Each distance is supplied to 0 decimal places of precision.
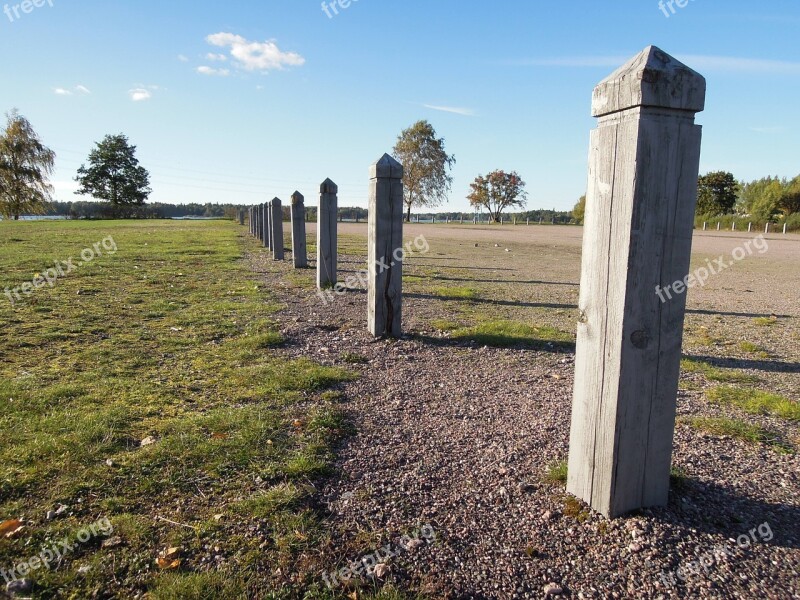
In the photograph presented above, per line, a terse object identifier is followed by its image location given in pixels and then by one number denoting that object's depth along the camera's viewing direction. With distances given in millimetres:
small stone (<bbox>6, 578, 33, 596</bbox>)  1932
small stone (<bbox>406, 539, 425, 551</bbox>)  2247
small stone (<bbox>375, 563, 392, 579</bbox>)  2086
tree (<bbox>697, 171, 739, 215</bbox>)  62459
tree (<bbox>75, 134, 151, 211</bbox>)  74438
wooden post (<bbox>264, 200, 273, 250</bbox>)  16981
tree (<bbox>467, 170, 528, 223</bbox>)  88188
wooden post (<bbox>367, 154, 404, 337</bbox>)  5941
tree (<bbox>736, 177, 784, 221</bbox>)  54219
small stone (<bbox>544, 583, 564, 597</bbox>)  1992
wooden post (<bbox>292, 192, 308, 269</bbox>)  12547
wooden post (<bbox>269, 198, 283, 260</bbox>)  14734
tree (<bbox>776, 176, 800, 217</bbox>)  55625
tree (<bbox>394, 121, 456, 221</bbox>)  72438
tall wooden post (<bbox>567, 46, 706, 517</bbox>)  2178
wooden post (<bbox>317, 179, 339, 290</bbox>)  9492
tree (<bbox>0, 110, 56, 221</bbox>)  52906
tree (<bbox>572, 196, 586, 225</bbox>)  74325
